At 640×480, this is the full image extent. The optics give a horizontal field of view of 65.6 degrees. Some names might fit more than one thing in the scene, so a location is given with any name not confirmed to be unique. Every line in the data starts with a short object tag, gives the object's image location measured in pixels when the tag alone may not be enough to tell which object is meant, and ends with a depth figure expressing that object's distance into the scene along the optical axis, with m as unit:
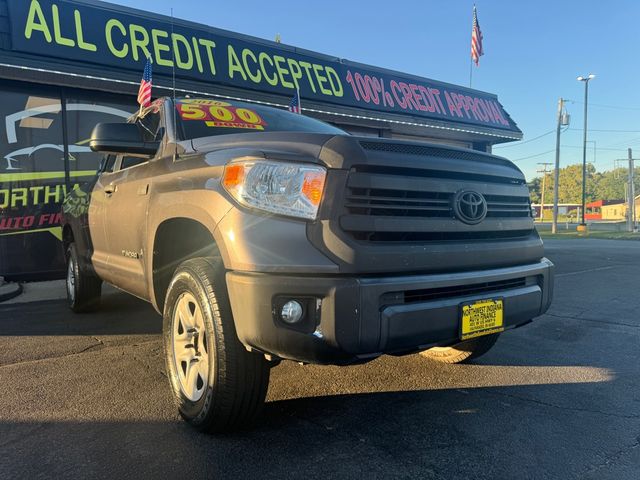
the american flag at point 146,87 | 6.42
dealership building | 7.43
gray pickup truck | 2.21
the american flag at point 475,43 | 15.37
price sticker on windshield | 3.60
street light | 34.19
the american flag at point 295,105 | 6.98
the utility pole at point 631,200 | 36.54
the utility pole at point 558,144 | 31.59
